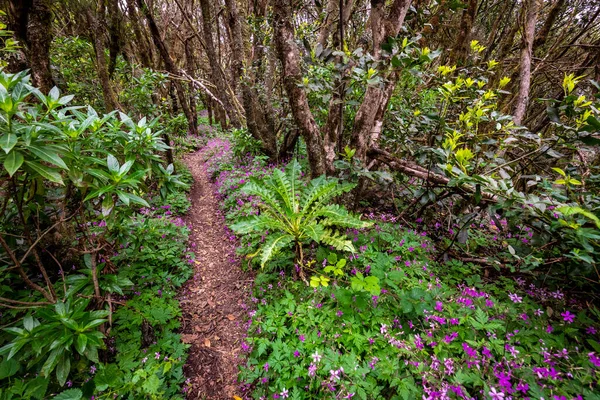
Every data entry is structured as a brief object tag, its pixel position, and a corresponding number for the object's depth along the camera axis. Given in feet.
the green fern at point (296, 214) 9.36
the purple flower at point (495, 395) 4.94
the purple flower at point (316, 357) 6.62
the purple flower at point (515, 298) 7.47
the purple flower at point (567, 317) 6.78
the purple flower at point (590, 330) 6.69
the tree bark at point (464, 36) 15.21
